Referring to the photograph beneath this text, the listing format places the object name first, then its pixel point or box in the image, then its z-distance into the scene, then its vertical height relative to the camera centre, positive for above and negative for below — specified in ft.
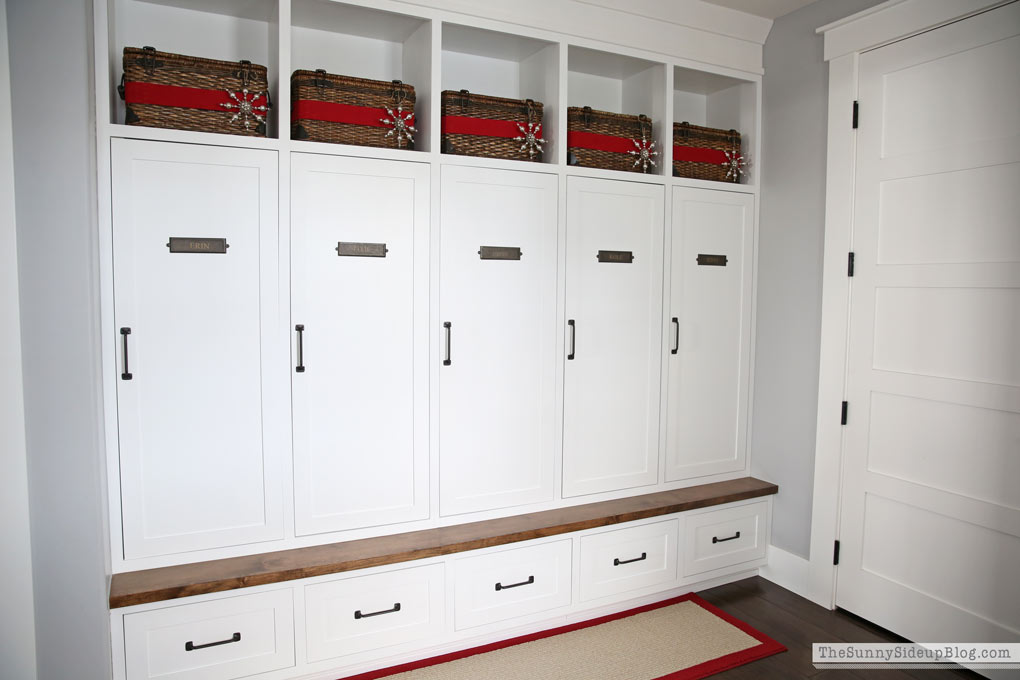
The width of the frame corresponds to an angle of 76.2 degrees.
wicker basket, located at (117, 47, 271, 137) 6.90 +2.17
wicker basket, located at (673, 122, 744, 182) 10.09 +2.26
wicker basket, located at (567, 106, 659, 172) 9.16 +2.24
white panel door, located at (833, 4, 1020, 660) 7.54 -0.54
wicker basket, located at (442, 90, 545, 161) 8.36 +2.23
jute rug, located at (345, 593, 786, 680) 7.92 -4.58
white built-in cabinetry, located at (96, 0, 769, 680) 7.02 -0.50
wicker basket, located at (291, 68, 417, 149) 7.59 +2.20
